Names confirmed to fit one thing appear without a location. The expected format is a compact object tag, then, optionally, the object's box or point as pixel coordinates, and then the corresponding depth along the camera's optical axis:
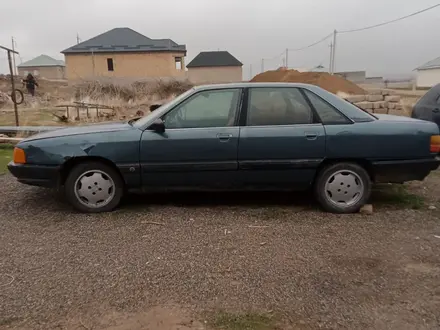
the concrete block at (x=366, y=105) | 10.68
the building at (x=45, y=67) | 72.50
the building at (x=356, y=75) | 66.56
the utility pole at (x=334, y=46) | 37.66
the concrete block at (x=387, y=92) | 12.06
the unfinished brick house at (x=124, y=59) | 42.25
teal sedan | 4.30
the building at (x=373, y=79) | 73.53
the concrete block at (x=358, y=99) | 11.66
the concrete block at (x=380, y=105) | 11.04
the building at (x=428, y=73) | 51.78
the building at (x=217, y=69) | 52.69
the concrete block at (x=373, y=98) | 11.73
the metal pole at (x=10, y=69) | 9.38
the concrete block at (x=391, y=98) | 11.63
